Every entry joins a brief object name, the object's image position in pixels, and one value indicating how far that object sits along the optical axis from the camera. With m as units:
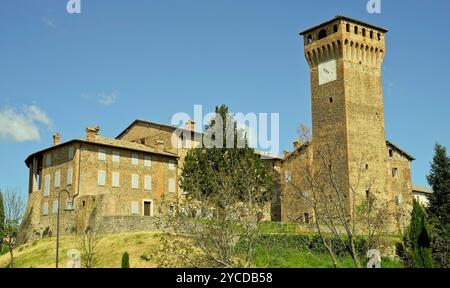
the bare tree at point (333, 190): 38.69
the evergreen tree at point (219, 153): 39.62
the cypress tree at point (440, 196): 38.62
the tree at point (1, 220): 45.21
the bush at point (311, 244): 35.06
